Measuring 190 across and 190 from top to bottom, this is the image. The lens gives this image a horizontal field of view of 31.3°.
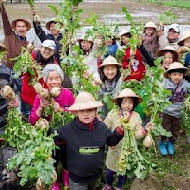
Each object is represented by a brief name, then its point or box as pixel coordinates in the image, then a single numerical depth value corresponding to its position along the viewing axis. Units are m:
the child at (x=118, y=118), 3.87
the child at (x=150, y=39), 6.25
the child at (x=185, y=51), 5.07
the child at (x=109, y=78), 4.48
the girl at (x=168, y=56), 5.02
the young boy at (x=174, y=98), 4.65
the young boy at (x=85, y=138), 3.36
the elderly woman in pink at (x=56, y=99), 3.70
